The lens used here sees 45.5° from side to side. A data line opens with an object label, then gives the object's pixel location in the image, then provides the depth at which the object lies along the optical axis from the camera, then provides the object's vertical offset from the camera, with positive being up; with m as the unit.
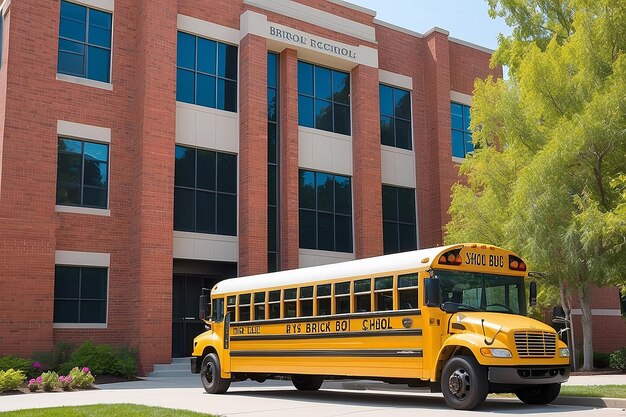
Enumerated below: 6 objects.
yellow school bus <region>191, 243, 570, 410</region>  11.66 -0.16
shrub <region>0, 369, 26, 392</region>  17.88 -1.36
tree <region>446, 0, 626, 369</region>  19.34 +4.35
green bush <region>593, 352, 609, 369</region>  27.67 -1.66
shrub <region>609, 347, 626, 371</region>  23.09 -1.39
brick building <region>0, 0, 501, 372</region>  23.22 +5.85
